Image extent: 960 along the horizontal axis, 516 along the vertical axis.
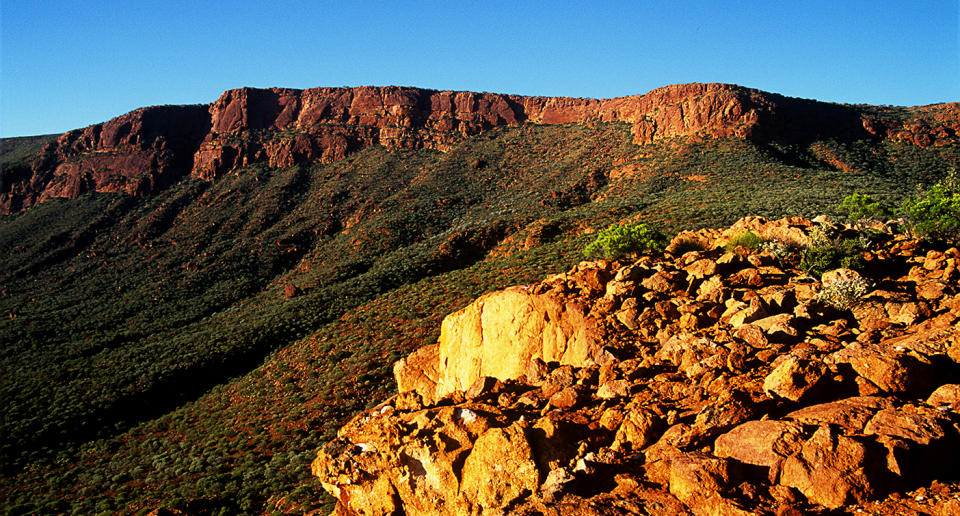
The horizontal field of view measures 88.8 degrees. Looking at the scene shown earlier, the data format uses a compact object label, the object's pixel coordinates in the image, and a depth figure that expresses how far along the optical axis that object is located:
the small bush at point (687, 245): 17.83
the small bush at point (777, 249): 15.05
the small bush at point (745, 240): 16.64
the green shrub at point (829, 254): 13.61
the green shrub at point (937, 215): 19.34
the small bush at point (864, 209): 27.09
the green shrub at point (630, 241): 26.05
